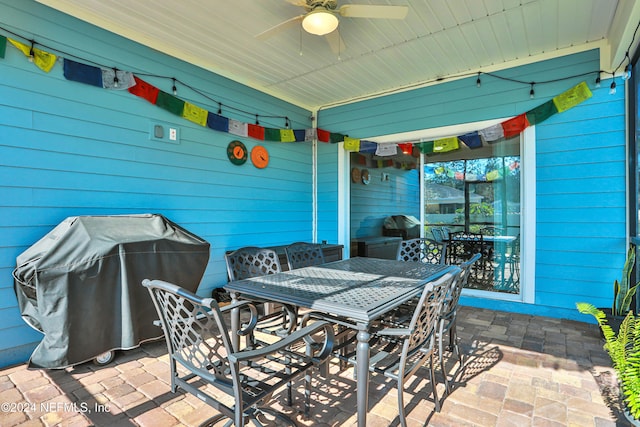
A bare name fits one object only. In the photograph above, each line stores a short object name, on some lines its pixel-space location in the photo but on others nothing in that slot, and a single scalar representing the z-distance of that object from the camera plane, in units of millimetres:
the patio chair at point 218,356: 1350
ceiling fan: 2547
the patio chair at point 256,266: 2668
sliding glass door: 4172
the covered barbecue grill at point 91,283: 2346
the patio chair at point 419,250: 3664
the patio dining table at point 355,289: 1620
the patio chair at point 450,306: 2084
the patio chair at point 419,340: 1712
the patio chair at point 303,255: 3220
